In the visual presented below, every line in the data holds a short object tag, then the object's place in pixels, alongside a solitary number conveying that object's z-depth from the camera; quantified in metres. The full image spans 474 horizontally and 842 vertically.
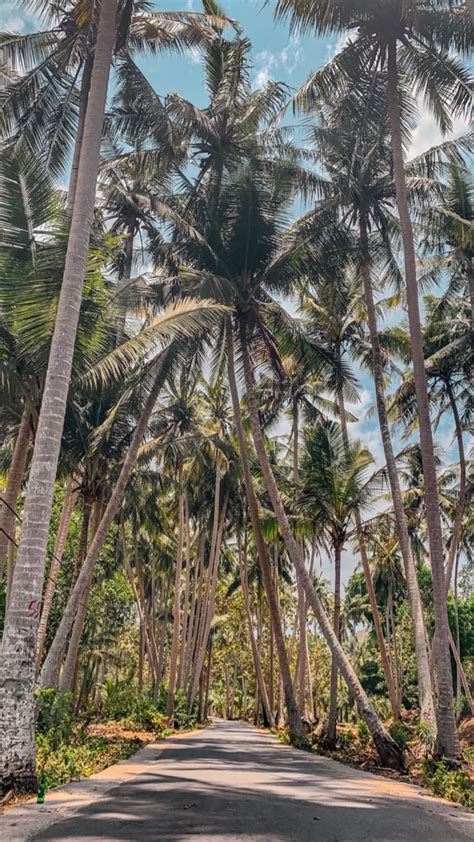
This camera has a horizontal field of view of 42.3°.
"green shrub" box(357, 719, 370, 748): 15.61
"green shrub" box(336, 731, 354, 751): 15.99
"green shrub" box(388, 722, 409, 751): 12.23
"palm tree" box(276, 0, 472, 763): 10.45
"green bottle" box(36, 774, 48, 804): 5.68
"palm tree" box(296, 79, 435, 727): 14.14
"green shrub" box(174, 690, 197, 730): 21.98
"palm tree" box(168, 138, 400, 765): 15.11
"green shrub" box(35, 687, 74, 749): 10.53
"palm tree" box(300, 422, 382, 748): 15.97
